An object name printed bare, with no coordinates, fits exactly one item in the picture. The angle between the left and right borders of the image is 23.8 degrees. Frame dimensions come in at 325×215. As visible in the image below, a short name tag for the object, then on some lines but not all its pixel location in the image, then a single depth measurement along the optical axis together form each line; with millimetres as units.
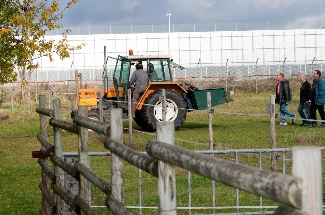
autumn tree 17969
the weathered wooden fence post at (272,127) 11648
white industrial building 63875
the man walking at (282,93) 22684
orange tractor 22125
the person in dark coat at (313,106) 22172
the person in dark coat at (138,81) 22125
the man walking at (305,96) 22625
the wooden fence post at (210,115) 13930
